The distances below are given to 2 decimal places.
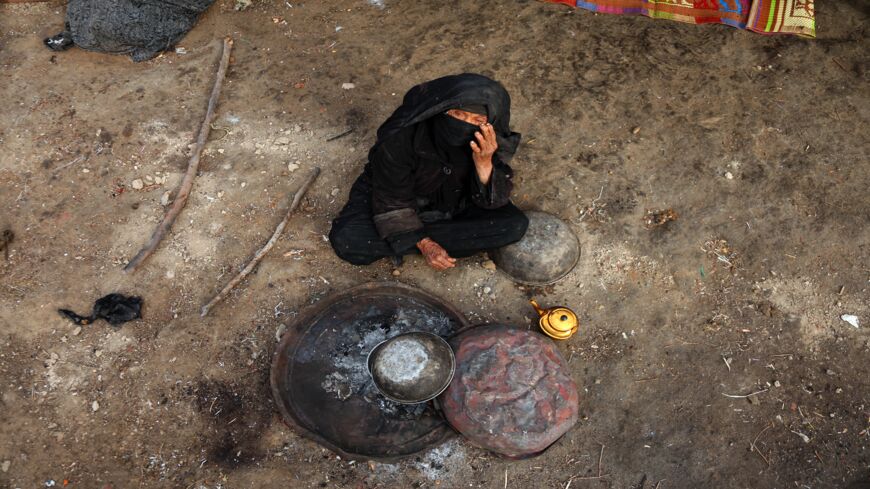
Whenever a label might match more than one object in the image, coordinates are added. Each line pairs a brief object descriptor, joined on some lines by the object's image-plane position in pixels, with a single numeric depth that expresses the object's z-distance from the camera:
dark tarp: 4.54
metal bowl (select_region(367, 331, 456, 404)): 2.81
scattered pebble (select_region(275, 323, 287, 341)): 3.54
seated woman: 2.79
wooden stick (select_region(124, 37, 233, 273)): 3.70
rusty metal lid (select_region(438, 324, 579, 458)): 2.84
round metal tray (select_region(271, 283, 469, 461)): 3.19
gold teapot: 3.37
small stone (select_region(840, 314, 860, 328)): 3.59
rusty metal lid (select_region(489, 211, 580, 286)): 3.58
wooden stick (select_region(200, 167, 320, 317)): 3.55
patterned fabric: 4.59
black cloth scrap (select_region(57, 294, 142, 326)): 3.52
